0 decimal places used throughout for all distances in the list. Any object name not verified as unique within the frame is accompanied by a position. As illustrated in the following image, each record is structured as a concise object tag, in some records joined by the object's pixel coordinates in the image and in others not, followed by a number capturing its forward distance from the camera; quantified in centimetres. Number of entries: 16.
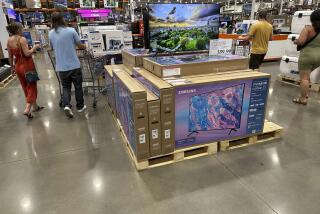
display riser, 272
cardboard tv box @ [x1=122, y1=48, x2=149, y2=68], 340
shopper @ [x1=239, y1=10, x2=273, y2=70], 505
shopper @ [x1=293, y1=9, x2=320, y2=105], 406
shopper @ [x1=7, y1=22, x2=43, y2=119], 385
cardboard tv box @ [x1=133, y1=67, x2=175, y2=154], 247
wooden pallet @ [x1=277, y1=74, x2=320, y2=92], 532
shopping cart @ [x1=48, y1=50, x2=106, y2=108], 445
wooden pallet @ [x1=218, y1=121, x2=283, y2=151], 301
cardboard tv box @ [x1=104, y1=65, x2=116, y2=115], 378
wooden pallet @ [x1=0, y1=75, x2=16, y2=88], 618
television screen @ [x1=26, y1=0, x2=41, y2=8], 1305
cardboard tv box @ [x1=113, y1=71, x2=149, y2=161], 240
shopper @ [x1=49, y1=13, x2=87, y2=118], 371
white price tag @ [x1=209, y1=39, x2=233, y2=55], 328
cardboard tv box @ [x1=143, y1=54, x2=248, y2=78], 276
